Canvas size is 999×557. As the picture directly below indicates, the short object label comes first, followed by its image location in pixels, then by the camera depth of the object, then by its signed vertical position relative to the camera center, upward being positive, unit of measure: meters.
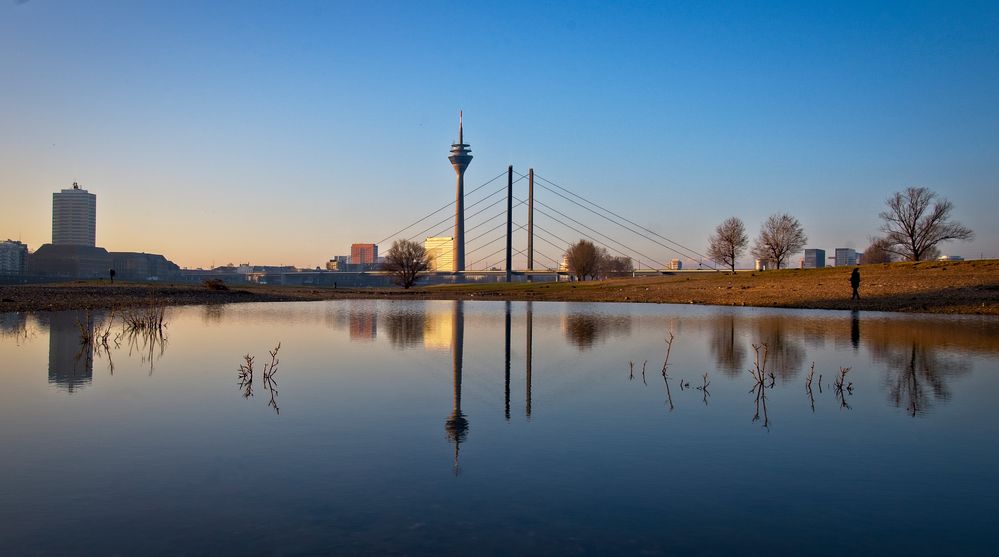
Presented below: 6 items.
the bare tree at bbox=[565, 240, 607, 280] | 110.44 +5.51
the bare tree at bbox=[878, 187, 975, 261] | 84.19 +8.16
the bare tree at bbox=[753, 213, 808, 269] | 95.94 +7.64
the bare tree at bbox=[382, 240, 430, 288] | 85.88 +3.70
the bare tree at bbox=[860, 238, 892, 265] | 125.45 +7.67
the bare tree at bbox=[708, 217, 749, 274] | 96.94 +7.13
